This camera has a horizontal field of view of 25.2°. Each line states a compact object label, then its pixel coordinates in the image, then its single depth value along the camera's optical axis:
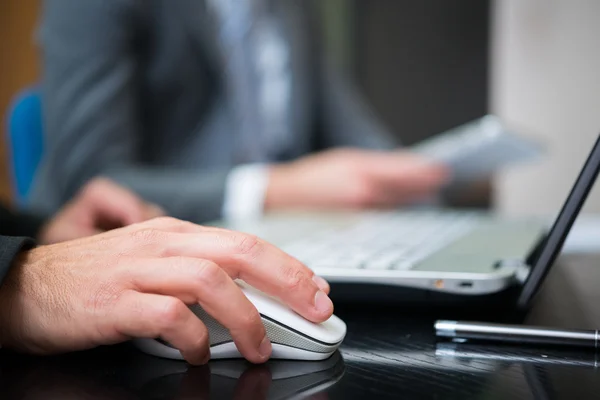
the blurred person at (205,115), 1.42
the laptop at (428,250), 0.66
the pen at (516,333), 0.64
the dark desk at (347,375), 0.59
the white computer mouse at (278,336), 0.62
